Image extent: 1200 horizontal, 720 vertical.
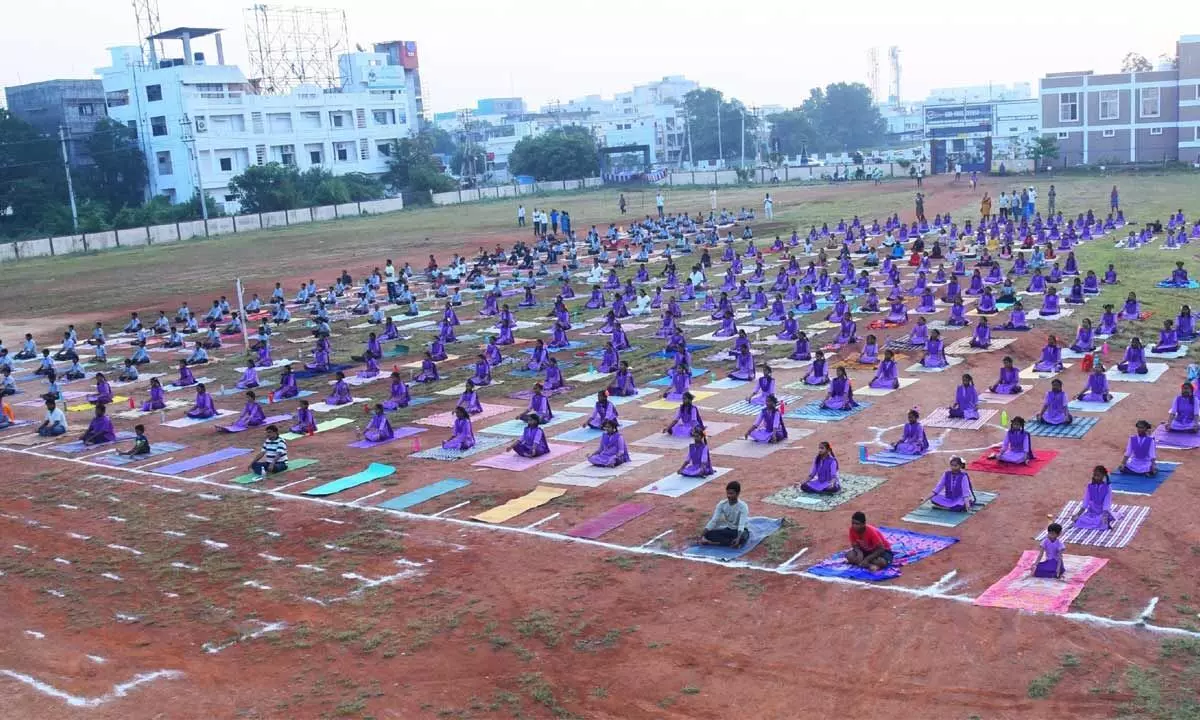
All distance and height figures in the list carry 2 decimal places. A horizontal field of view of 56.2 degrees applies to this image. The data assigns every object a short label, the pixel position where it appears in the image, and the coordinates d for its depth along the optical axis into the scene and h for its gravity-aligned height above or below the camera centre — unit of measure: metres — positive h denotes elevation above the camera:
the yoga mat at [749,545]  12.71 -4.21
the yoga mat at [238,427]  20.81 -3.90
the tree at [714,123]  116.19 +5.52
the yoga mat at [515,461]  17.06 -4.08
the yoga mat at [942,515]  13.31 -4.22
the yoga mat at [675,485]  15.25 -4.15
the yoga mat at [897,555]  11.83 -4.23
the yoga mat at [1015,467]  15.05 -4.18
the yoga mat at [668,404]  20.36 -4.02
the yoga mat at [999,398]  19.24 -4.13
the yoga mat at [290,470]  17.22 -4.02
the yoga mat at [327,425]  19.91 -3.95
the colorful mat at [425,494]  15.45 -4.09
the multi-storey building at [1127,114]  70.31 +2.06
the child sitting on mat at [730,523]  12.88 -3.97
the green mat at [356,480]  16.28 -4.03
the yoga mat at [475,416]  20.28 -3.98
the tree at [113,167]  75.12 +3.77
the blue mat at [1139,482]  14.00 -4.22
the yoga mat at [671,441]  17.66 -4.09
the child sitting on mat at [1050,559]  11.32 -4.06
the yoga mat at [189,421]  21.80 -3.92
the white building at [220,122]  74.88 +6.43
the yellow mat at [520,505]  14.64 -4.13
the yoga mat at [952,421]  17.83 -4.17
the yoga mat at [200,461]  18.29 -4.01
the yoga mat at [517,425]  19.28 -4.03
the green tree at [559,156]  91.25 +2.68
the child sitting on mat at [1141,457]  14.44 -3.97
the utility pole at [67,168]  65.31 +3.55
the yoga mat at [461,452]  17.89 -4.04
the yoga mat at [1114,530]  12.40 -4.27
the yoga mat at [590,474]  16.03 -4.11
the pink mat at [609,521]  13.83 -4.17
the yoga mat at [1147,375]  20.05 -4.10
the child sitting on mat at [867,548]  11.88 -4.02
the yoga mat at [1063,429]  16.79 -4.17
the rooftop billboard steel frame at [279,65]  86.81 +11.13
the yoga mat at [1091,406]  18.17 -4.15
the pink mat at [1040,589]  10.76 -4.26
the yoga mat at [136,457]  19.05 -3.98
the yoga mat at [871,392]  20.48 -4.11
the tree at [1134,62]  105.82 +7.77
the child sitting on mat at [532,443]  17.52 -3.88
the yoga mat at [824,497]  14.30 -4.19
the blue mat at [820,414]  18.95 -4.12
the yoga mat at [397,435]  18.98 -3.99
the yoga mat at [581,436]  18.47 -4.06
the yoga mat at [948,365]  22.44 -4.07
